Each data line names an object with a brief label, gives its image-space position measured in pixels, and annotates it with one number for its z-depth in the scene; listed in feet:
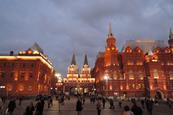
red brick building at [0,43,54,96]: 241.14
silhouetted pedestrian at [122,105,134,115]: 28.98
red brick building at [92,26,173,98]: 284.20
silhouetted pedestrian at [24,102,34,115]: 39.76
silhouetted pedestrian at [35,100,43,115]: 51.45
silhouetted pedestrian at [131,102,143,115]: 41.98
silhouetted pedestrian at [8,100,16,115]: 57.31
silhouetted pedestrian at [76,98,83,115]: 63.18
